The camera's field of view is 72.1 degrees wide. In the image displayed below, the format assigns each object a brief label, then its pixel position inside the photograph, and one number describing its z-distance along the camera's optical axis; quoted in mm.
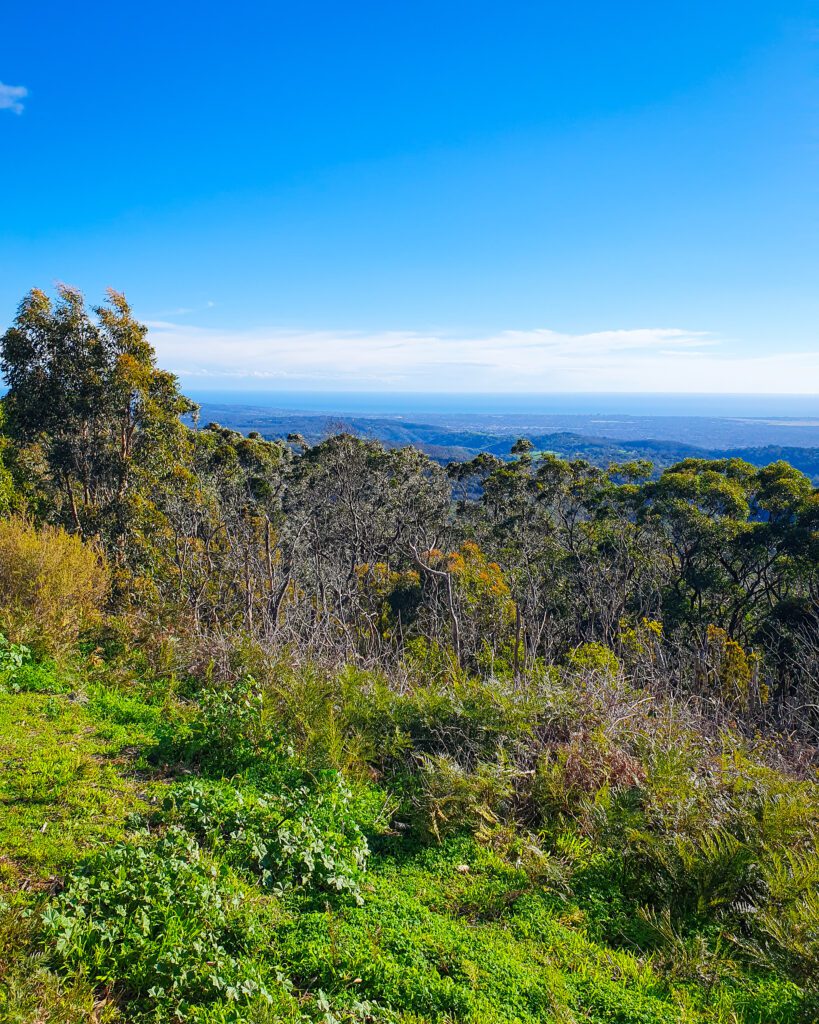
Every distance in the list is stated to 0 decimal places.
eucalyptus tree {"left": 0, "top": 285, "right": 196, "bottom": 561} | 10906
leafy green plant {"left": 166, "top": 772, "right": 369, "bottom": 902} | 3086
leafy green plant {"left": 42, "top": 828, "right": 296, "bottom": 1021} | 2229
